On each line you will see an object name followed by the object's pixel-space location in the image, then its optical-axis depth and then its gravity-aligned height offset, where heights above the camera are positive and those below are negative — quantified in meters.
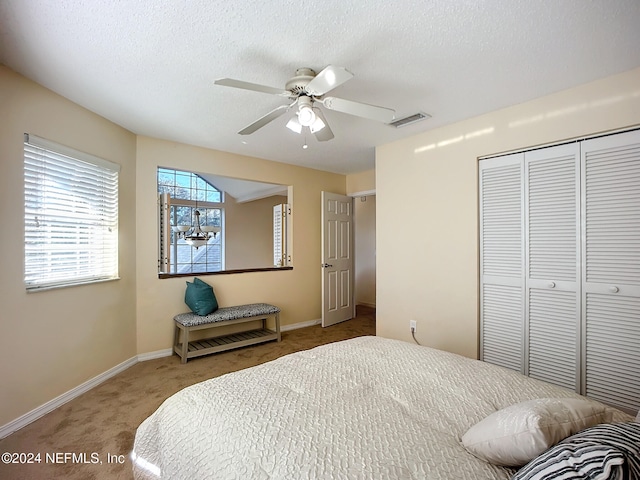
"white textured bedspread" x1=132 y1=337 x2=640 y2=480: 0.90 -0.69
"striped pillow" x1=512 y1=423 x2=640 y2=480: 0.60 -0.49
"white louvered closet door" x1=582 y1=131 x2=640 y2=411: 2.03 -0.22
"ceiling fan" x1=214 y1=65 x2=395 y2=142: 1.69 +0.86
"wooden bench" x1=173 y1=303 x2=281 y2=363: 3.17 -1.01
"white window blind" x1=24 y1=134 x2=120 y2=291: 2.14 +0.21
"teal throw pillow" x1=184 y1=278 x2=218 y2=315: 3.37 -0.66
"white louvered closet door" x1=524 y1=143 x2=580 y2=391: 2.27 -0.21
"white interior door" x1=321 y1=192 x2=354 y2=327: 4.51 -0.29
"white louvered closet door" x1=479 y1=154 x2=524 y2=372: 2.55 -0.21
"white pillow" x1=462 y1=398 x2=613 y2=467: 0.85 -0.58
